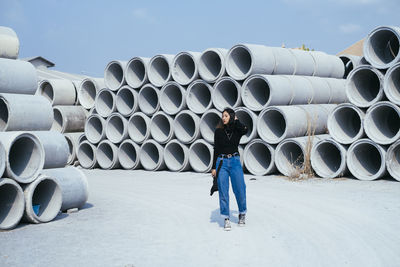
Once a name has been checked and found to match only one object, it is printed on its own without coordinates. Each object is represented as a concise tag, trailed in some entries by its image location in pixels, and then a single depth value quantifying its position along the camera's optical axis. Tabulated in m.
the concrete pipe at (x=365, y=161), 9.62
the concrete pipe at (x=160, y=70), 12.77
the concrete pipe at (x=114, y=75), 13.68
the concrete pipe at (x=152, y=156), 12.75
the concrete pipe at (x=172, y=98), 12.52
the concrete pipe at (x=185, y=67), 12.36
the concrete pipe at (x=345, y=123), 10.11
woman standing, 6.11
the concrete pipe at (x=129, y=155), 13.16
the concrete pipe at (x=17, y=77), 7.10
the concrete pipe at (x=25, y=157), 6.29
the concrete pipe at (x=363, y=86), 9.86
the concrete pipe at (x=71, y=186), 7.11
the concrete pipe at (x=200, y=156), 12.15
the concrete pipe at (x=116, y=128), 13.29
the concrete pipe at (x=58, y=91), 14.84
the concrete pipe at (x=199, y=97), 12.30
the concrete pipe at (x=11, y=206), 6.16
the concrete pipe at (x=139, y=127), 13.00
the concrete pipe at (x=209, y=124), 12.11
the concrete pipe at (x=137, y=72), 13.12
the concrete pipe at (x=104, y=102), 13.91
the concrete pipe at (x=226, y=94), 11.76
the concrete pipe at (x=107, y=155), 13.41
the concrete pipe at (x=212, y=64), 11.97
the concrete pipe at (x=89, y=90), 14.97
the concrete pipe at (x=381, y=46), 9.66
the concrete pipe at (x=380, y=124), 9.59
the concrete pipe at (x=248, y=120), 11.37
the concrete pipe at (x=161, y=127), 12.66
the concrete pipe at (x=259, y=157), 11.16
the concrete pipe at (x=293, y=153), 10.65
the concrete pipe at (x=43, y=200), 6.36
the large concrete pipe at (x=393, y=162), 9.45
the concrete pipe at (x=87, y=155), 13.84
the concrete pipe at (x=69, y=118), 14.43
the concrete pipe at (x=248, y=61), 11.48
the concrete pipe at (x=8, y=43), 7.33
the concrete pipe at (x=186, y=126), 12.26
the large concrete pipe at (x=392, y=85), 9.52
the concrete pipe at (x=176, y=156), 12.40
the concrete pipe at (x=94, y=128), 13.81
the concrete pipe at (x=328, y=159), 10.14
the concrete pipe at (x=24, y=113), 6.86
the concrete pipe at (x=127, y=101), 13.22
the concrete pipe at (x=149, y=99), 12.98
